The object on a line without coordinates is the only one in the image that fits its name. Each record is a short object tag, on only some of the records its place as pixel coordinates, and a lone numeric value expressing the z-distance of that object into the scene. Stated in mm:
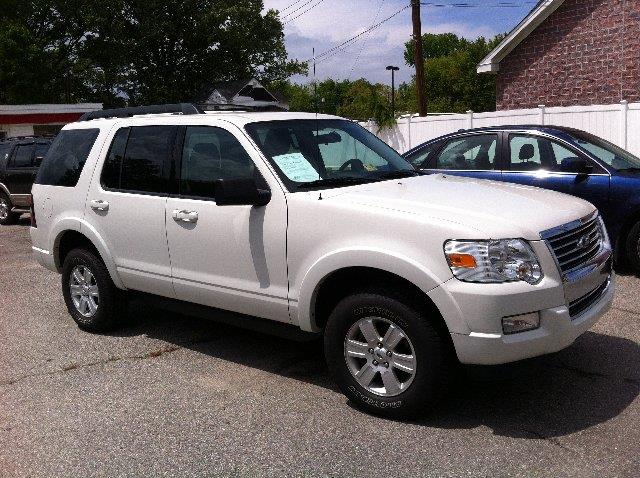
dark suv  15029
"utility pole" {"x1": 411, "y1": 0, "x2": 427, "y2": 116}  22672
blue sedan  7680
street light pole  19269
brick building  18391
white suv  3783
